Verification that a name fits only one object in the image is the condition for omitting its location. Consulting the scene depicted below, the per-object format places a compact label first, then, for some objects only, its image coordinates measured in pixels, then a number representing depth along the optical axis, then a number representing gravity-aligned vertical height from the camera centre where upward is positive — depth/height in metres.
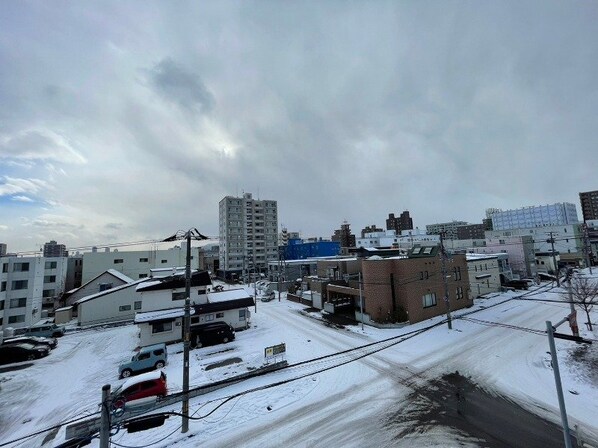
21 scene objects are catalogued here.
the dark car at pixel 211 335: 25.42 -7.78
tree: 26.03 -5.45
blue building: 86.62 +1.84
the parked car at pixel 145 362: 19.98 -8.15
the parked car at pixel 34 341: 26.17 -7.74
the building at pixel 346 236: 96.94 +6.64
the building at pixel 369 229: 152.38 +14.52
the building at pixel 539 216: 122.44 +14.55
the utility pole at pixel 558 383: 8.32 -4.92
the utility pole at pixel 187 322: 12.73 -3.26
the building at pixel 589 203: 122.81 +19.89
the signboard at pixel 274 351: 20.36 -7.74
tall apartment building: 88.44 +9.12
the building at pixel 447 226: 165.48 +15.75
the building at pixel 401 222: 156.38 +18.34
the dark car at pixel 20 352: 24.19 -8.29
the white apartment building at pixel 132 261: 55.97 +0.47
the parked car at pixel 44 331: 31.20 -7.98
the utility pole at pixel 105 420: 6.93 -4.41
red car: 14.90 -7.51
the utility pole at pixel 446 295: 26.11 -4.88
